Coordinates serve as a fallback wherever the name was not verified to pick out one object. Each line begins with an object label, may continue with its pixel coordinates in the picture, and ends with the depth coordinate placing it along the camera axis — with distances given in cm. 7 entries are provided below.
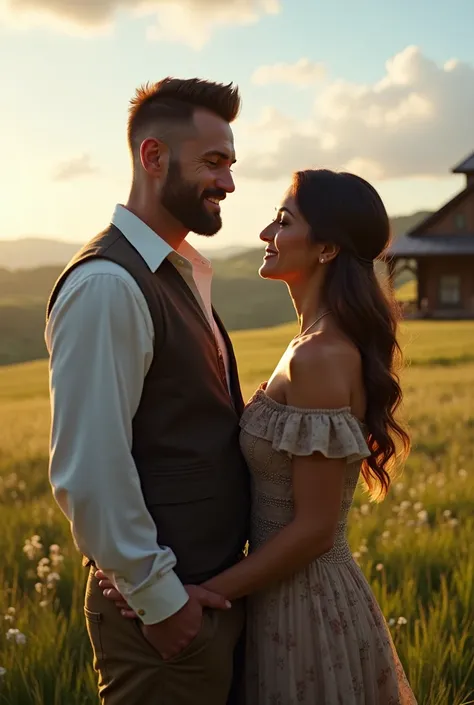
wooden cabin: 4266
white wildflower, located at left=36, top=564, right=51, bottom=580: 506
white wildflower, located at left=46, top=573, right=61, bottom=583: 488
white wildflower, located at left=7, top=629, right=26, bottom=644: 402
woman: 292
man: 265
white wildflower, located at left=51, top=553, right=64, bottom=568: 527
